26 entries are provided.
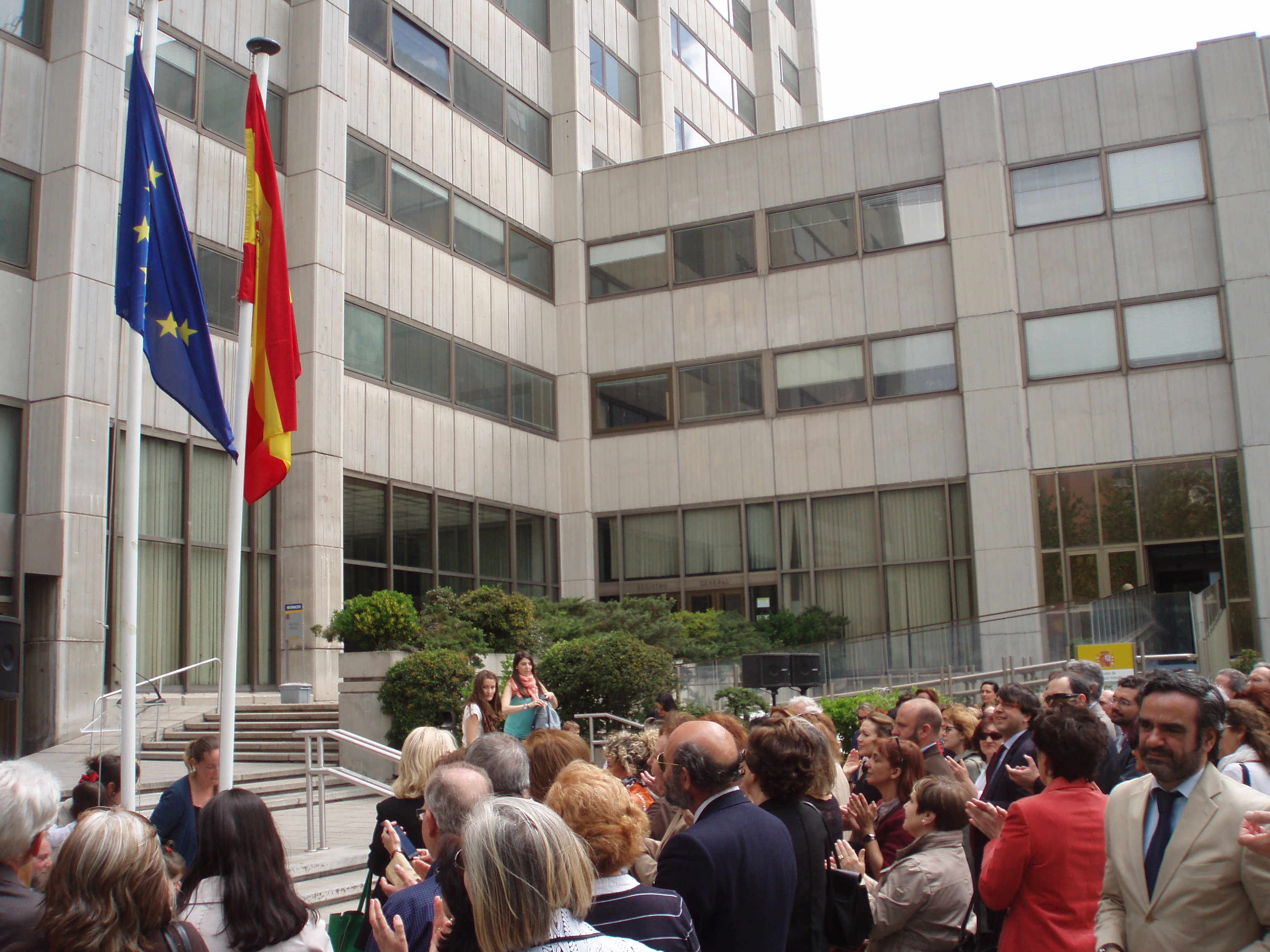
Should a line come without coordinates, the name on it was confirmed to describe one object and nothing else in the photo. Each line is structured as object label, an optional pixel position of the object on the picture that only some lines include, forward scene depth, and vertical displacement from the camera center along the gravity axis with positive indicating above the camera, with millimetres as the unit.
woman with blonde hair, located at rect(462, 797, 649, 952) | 2963 -675
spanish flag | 8398 +2226
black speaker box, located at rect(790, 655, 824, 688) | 14242 -738
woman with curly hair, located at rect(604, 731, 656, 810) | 7027 -845
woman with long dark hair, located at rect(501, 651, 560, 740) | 11602 -787
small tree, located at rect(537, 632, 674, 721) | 16641 -836
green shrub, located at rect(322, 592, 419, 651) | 18016 +31
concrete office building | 19656 +6115
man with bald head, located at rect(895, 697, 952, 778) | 6555 -661
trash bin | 18797 -1037
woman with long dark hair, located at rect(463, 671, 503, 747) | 10961 -810
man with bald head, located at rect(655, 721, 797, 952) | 4012 -859
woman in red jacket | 4484 -973
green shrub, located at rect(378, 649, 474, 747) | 16031 -924
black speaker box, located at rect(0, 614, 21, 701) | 6453 -114
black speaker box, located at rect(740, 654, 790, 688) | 14219 -718
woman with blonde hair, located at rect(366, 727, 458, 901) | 5418 -727
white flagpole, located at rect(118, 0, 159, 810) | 6957 +354
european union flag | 7922 +2497
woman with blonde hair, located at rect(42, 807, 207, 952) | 3191 -725
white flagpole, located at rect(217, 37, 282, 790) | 7512 +726
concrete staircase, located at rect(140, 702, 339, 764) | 16359 -1499
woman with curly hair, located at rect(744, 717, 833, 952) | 4625 -757
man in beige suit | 3709 -822
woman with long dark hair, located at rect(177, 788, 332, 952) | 3734 -854
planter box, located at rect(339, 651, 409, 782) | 15820 -1136
